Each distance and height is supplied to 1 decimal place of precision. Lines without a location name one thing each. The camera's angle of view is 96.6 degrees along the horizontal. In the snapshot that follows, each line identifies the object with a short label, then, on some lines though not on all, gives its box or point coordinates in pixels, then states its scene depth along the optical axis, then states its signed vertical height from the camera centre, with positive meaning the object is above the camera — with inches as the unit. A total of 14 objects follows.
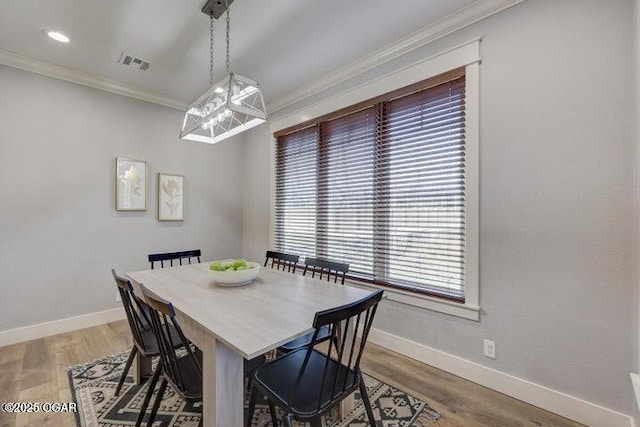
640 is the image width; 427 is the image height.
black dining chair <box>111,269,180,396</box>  60.7 -25.0
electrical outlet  77.7 -36.7
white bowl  74.4 -16.7
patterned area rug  65.5 -47.9
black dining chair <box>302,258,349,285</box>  85.2 -16.2
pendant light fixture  72.9 +28.3
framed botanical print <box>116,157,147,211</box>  127.8 +12.7
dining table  46.1 -19.7
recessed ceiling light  91.3 +57.4
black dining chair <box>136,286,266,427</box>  50.5 -30.7
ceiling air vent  106.0 +57.7
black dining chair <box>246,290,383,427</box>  45.4 -31.3
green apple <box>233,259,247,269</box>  80.2 -14.5
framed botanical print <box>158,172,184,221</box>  139.8 +7.8
